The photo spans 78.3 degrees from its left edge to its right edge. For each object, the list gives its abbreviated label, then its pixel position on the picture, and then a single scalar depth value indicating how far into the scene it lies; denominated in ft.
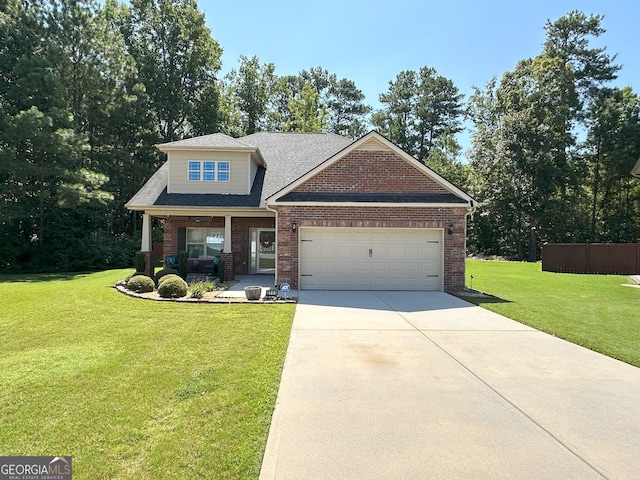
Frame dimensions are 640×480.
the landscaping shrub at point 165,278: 38.22
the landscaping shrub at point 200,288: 37.08
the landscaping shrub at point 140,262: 49.24
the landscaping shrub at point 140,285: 40.14
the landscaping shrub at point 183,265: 48.60
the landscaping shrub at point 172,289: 36.86
